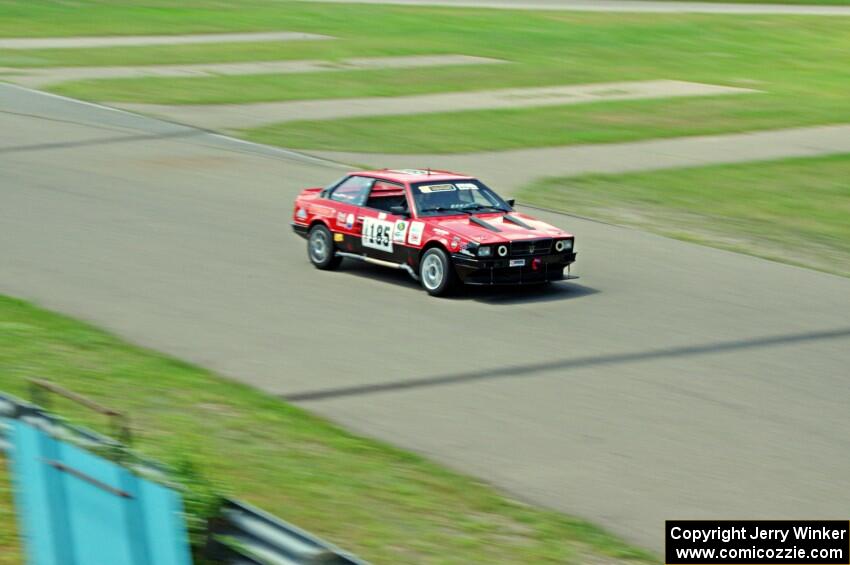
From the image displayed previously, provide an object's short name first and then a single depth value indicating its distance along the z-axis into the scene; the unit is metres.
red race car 28.22
